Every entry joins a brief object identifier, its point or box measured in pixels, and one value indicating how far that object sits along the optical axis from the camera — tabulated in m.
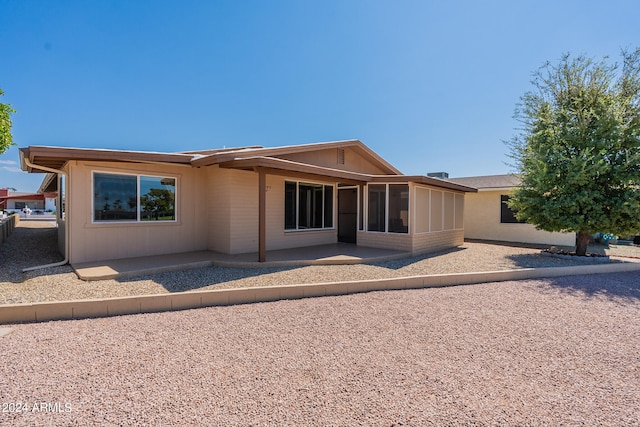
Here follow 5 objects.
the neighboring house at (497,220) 13.68
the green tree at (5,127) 12.07
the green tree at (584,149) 8.66
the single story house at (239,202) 7.12
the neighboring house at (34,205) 48.67
